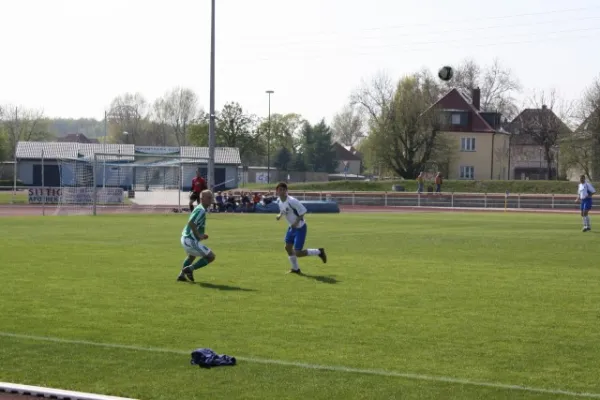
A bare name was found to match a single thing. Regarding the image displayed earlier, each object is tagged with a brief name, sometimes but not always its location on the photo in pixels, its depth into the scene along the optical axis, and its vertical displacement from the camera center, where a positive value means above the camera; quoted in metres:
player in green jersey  15.38 -1.34
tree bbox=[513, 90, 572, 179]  87.31 +4.16
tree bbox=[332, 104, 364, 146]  167.75 +7.21
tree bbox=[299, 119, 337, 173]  118.31 +2.33
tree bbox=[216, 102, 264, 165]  95.50 +3.81
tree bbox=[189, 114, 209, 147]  98.81 +3.51
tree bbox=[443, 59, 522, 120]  108.88 +9.99
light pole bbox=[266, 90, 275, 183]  96.56 +3.23
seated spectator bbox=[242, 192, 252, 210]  49.34 -2.03
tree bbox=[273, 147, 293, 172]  110.81 +0.87
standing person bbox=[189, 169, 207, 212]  38.84 -0.96
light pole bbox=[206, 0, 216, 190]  43.34 +2.66
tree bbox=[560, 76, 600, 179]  74.38 +2.20
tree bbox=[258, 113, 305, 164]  100.00 +4.15
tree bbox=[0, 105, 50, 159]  125.88 +4.89
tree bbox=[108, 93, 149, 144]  143.50 +7.00
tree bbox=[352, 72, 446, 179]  80.56 +3.13
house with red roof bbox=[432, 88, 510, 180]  92.19 +3.21
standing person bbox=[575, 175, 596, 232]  30.88 -0.85
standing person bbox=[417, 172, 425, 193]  64.72 -0.98
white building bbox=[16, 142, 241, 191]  57.59 -0.37
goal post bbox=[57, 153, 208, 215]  46.93 -1.42
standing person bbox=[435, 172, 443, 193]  63.44 -0.92
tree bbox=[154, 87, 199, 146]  142.50 +8.70
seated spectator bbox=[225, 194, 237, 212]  48.66 -2.07
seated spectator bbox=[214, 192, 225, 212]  48.09 -2.01
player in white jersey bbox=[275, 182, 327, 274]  17.05 -1.09
